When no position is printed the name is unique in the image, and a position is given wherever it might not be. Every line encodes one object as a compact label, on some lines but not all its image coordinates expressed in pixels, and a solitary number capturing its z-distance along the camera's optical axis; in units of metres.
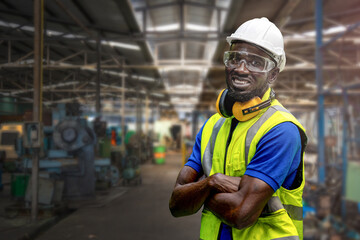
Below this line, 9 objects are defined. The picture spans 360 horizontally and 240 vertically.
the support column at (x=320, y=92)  6.18
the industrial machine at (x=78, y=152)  7.23
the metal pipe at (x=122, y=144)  11.17
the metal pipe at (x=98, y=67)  9.64
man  1.27
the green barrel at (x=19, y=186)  6.76
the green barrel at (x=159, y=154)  14.85
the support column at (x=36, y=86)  5.43
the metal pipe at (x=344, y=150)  5.14
